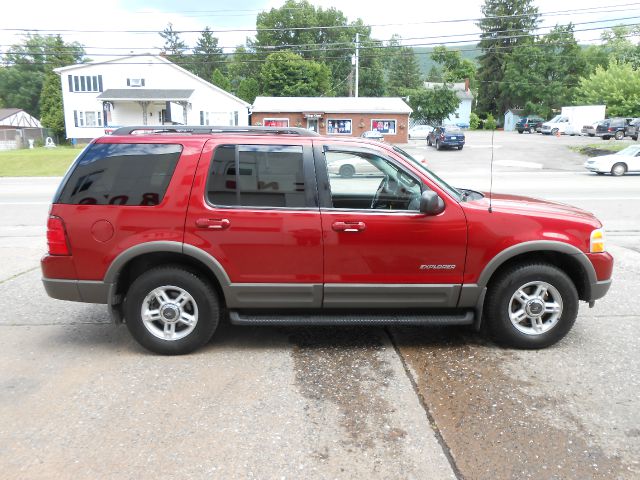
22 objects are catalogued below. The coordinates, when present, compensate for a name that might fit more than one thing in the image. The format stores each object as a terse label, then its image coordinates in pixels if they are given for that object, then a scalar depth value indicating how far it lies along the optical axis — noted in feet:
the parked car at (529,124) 183.32
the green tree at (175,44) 309.65
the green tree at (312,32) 264.11
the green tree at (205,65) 301.22
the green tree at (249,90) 221.21
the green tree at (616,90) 167.22
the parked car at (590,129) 144.87
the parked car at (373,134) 126.66
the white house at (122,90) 149.79
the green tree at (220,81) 217.77
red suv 13.74
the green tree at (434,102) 189.16
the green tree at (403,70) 294.66
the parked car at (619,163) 70.44
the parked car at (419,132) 175.34
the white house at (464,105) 248.85
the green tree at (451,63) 242.37
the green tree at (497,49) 252.83
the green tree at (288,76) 214.69
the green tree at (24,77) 265.95
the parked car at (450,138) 120.24
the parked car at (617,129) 130.59
